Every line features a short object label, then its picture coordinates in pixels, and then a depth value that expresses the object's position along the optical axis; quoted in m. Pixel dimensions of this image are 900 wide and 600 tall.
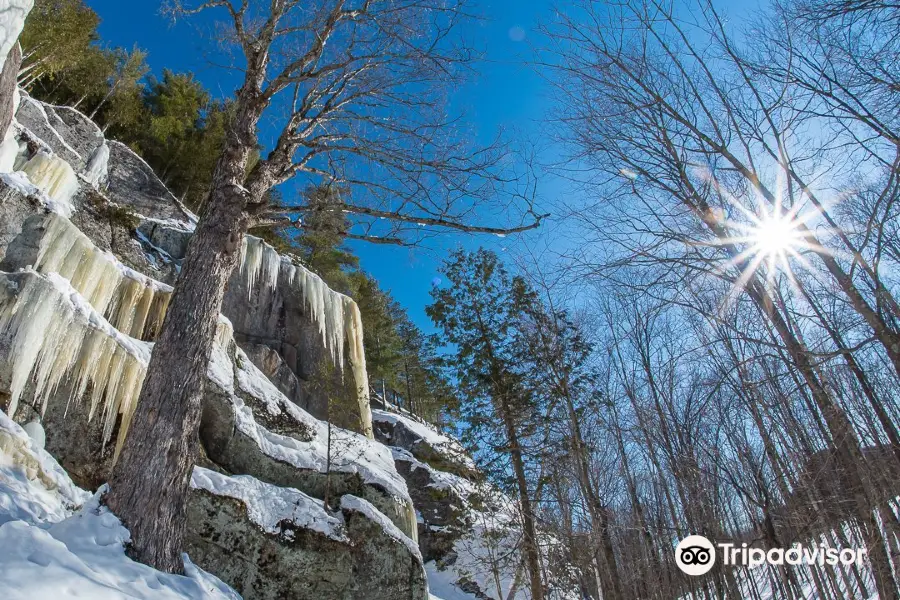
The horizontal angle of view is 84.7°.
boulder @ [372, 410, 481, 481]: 15.51
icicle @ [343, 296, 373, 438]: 12.61
